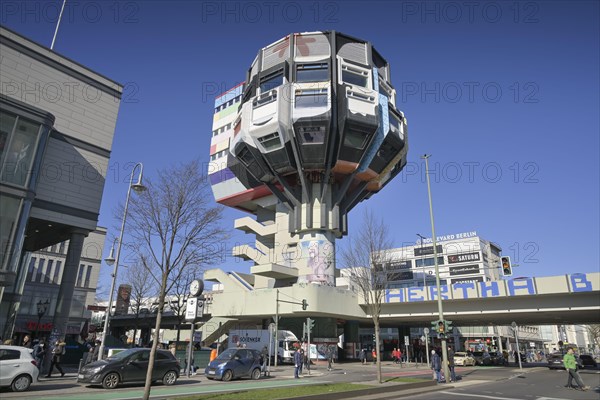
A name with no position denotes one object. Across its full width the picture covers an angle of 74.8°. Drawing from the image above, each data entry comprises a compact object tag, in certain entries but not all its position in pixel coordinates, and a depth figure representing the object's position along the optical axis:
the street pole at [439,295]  22.96
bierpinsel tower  48.16
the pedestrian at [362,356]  45.31
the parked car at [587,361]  42.47
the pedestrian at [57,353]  20.00
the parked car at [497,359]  50.25
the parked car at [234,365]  20.77
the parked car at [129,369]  16.14
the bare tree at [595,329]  93.38
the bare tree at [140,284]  56.00
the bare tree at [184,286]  41.47
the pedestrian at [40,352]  20.71
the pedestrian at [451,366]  24.74
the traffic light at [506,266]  23.84
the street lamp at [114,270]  21.61
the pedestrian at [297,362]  23.14
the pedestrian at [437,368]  22.73
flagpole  29.28
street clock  15.56
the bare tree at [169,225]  13.02
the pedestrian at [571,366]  18.70
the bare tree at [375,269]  23.22
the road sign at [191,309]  15.05
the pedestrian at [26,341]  20.80
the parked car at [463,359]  44.94
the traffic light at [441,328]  23.16
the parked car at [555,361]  38.81
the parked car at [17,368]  14.35
